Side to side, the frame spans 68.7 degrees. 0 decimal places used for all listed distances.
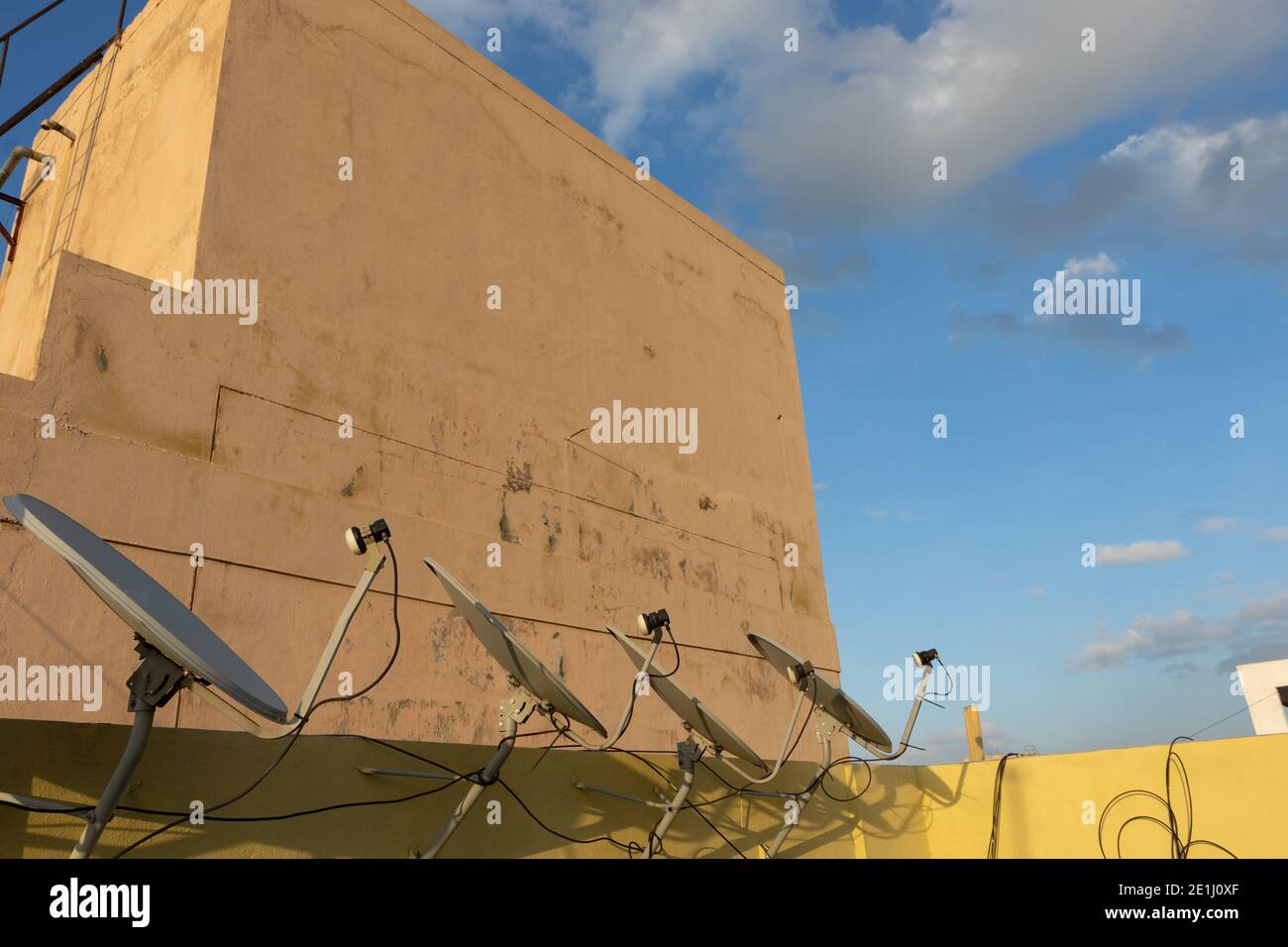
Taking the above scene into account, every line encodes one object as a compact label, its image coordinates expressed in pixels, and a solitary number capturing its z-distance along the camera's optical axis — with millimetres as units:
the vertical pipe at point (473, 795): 3697
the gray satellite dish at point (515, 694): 3721
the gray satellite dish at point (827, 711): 5355
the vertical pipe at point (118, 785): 2520
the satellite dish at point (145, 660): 2408
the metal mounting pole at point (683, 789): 4578
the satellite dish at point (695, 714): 4793
